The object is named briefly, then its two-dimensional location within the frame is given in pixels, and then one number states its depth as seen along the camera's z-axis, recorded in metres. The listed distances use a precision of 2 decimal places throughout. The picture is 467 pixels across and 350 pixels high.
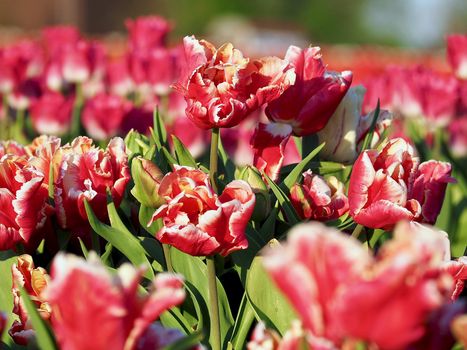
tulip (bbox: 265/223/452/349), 0.91
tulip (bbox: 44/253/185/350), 0.95
